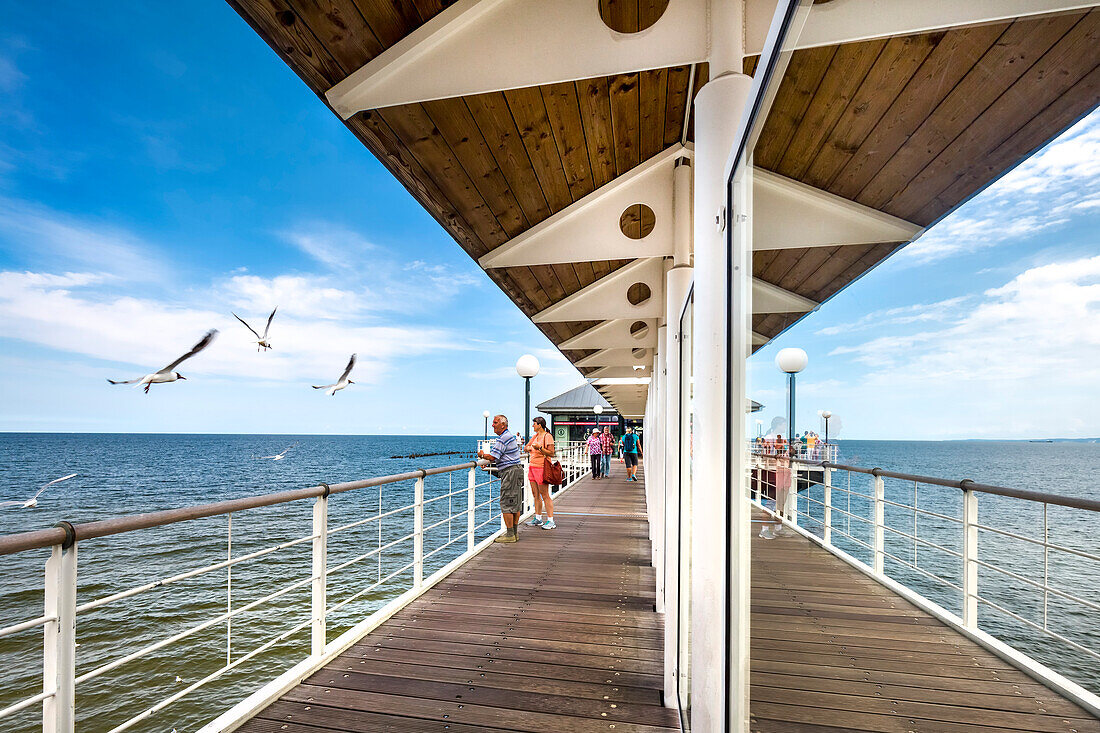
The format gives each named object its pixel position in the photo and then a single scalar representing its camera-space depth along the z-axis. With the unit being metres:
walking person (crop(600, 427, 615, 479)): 16.83
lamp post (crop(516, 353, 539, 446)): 8.93
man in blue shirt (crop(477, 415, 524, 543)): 6.34
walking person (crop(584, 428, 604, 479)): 16.55
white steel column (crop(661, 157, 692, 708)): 2.71
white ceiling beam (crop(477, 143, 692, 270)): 2.92
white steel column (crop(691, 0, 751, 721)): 1.29
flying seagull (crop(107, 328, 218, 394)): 4.75
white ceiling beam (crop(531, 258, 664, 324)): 4.14
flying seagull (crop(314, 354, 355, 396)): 6.76
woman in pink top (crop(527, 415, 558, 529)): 7.09
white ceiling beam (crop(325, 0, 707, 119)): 1.59
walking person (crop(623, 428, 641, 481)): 15.17
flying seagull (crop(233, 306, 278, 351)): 6.65
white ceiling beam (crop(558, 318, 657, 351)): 5.87
